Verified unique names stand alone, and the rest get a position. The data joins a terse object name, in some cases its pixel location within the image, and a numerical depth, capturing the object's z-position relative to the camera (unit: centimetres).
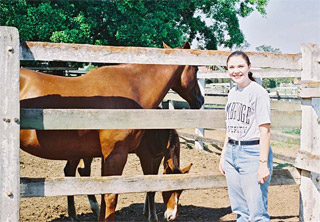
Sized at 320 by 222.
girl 244
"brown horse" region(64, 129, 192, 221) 445
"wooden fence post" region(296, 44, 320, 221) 307
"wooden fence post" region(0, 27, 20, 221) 248
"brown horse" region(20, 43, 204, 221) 353
